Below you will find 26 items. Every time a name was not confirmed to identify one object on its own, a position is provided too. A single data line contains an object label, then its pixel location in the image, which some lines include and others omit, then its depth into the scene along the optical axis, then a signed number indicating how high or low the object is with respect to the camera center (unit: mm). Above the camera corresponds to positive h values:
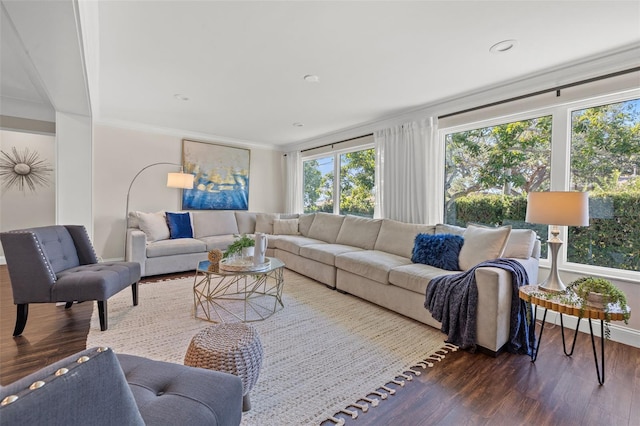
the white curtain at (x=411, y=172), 3797 +518
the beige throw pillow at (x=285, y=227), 5348 -341
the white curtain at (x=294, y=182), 6316 +586
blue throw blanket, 2211 -789
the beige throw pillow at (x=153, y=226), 4352 -279
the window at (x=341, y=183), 4953 +497
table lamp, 2018 -17
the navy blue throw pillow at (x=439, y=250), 2863 -425
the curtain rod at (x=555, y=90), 2455 +1173
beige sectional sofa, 2195 -555
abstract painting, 5359 +639
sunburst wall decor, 4859 +650
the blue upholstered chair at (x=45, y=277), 2225 -560
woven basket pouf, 1427 -733
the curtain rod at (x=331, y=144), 4842 +1225
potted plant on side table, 1787 -559
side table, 1772 -624
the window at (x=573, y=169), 2541 +419
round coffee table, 2697 -1010
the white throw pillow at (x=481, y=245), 2602 -331
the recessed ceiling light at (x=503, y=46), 2275 +1316
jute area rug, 1634 -1067
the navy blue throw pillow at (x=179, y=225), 4676 -276
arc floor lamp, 4527 +426
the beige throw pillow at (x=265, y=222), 5547 -263
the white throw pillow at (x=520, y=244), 2629 -314
